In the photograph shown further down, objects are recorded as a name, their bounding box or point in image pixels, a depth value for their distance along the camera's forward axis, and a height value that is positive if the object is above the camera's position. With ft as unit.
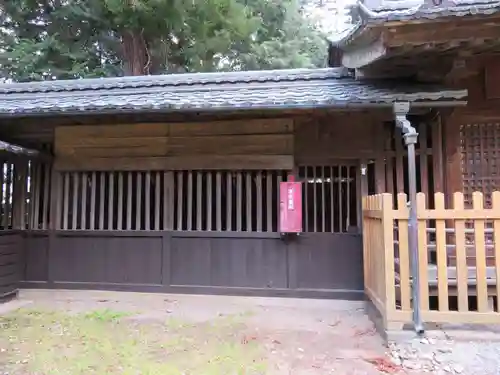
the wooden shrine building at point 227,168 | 19.44 +2.14
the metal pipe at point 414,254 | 13.94 -1.52
